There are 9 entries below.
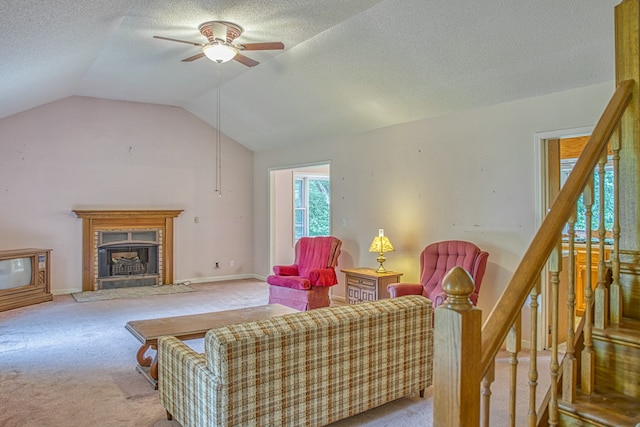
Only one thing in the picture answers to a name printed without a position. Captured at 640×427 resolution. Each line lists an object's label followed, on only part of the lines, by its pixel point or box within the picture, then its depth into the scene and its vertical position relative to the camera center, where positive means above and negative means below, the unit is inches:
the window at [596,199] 199.3 +5.2
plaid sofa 90.3 -35.2
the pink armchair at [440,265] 167.6 -21.3
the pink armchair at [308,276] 221.8 -34.2
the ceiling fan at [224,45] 152.3 +57.7
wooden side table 204.6 -34.1
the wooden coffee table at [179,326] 135.0 -36.6
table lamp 210.5 -16.8
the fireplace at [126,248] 285.1 -24.1
